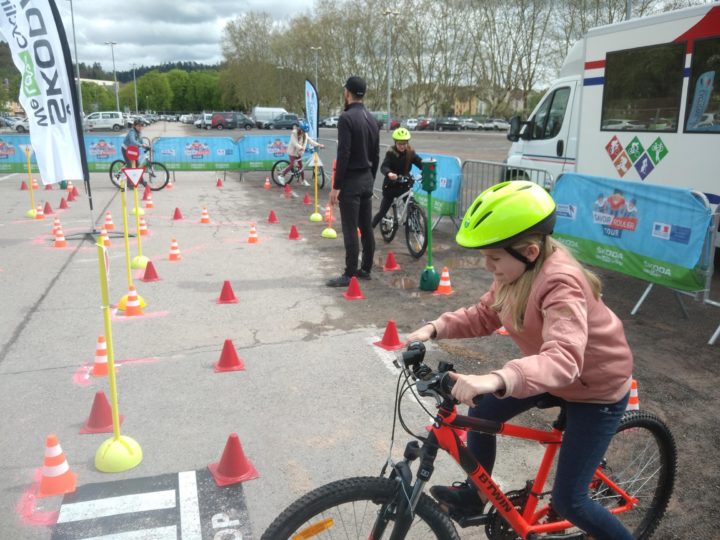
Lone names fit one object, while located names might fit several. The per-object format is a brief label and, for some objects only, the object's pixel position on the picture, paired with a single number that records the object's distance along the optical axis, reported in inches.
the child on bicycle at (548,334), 79.9
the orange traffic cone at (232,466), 137.3
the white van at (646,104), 298.4
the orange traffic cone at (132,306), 252.5
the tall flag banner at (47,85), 294.2
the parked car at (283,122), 2416.3
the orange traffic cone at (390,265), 327.3
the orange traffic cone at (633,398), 150.2
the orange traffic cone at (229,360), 198.5
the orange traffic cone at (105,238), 370.0
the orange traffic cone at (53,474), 133.0
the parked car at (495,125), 2918.3
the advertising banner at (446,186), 419.2
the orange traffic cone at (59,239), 379.2
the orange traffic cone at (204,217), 466.5
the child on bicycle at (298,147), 658.8
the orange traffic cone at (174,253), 346.9
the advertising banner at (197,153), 726.5
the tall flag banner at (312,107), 526.9
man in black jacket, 281.6
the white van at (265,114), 2763.3
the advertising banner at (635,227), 238.8
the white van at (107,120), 2377.1
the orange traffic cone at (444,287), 285.7
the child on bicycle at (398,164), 360.8
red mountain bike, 82.3
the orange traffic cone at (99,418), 160.7
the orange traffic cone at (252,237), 398.3
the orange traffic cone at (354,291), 278.2
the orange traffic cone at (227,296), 271.7
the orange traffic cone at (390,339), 216.5
